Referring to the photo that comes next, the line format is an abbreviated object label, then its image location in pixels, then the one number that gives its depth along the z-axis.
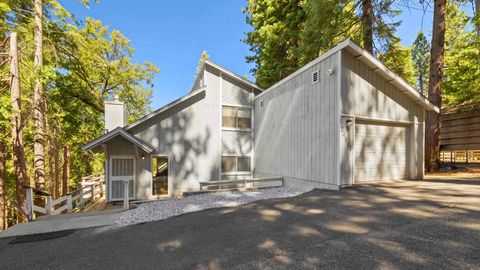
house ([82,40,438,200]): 7.51
